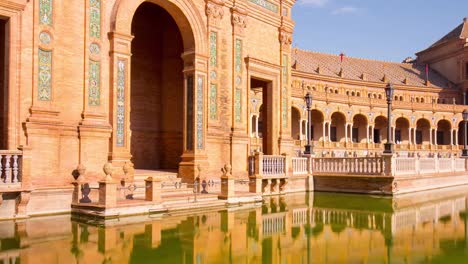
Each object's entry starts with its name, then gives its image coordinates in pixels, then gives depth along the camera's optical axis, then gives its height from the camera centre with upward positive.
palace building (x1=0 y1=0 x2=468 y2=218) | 11.85 +1.88
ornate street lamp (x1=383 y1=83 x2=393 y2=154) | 19.48 +1.19
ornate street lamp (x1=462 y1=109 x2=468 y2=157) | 28.91 -0.28
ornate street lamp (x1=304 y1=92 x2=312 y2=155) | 22.03 +1.05
